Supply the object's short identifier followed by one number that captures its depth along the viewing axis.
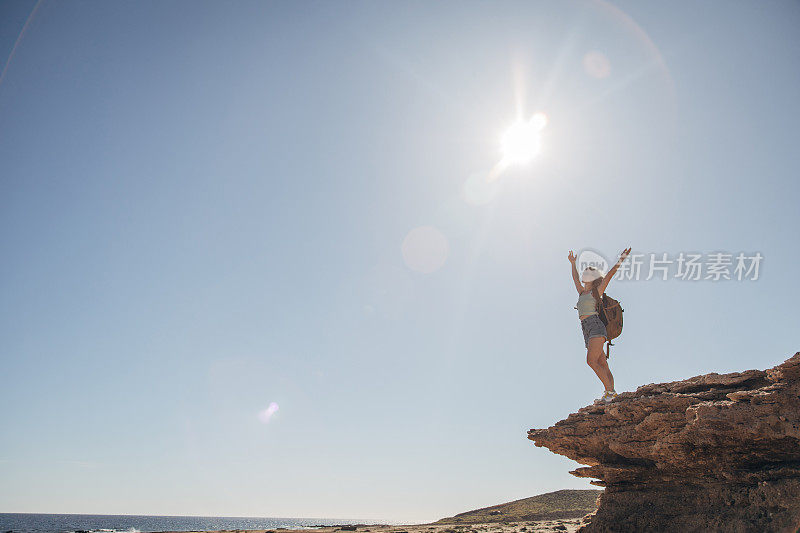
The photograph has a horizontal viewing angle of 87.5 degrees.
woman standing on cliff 11.66
